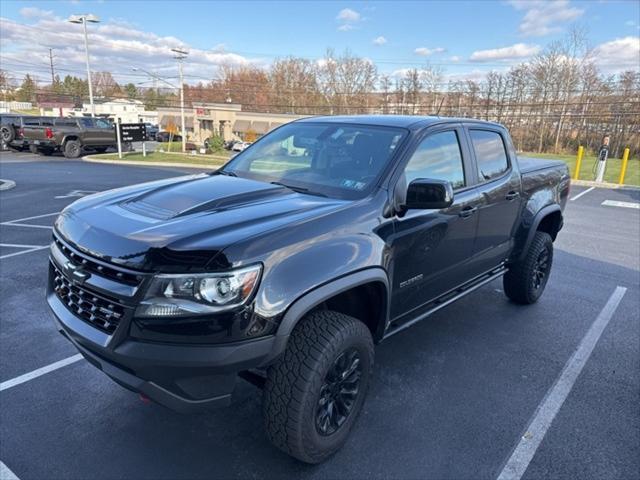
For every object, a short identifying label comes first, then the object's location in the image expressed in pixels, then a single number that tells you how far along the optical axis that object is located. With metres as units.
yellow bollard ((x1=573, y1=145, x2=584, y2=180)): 18.77
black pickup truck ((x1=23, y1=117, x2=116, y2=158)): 20.42
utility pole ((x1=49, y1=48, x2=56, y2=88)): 93.62
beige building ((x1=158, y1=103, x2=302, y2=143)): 61.84
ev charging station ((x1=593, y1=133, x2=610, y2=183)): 17.90
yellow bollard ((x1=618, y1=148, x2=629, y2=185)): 17.74
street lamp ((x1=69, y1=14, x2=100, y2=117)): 30.98
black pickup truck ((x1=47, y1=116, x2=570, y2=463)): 1.98
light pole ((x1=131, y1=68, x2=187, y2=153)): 34.61
